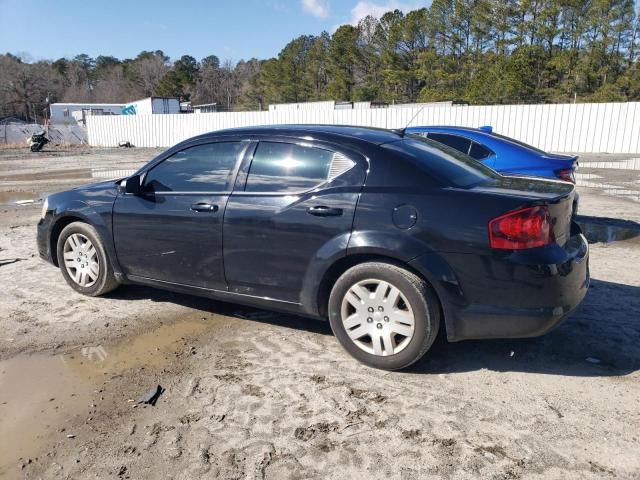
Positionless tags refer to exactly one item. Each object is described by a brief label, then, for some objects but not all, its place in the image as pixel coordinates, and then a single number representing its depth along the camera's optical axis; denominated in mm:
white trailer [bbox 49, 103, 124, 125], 52019
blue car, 6844
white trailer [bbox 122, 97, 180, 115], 47250
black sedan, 3346
